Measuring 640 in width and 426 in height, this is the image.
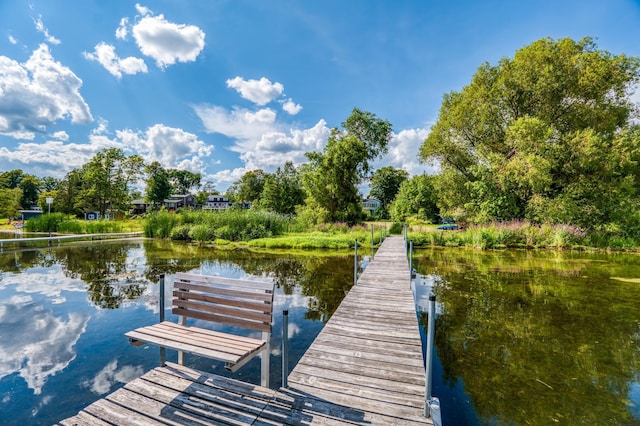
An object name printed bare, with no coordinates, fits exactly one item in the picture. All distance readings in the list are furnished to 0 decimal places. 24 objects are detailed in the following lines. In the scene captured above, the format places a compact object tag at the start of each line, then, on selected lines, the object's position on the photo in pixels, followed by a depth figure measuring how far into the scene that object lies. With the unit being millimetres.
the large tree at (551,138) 20078
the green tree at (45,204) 43916
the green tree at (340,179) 26500
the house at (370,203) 90244
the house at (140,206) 70419
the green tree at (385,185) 65125
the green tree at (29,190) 63500
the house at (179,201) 68788
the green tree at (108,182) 38906
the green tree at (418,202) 43375
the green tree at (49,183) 85625
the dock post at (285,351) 3180
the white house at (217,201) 88000
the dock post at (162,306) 3846
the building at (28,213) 42666
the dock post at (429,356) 2973
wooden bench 3178
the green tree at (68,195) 42656
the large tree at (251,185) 58031
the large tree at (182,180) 84212
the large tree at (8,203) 42781
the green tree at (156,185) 59281
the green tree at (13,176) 61697
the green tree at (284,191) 42812
